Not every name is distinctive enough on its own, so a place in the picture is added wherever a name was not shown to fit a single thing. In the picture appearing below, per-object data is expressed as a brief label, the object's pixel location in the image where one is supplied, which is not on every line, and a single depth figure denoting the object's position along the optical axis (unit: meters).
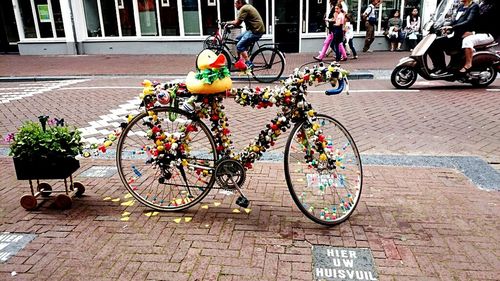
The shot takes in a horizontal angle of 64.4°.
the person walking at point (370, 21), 14.65
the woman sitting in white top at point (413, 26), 14.96
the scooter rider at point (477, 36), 8.22
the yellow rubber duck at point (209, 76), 3.11
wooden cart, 3.51
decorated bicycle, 3.14
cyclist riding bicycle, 10.15
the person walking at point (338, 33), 11.89
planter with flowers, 3.49
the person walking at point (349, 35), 13.78
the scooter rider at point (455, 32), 8.16
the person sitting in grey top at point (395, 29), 15.14
